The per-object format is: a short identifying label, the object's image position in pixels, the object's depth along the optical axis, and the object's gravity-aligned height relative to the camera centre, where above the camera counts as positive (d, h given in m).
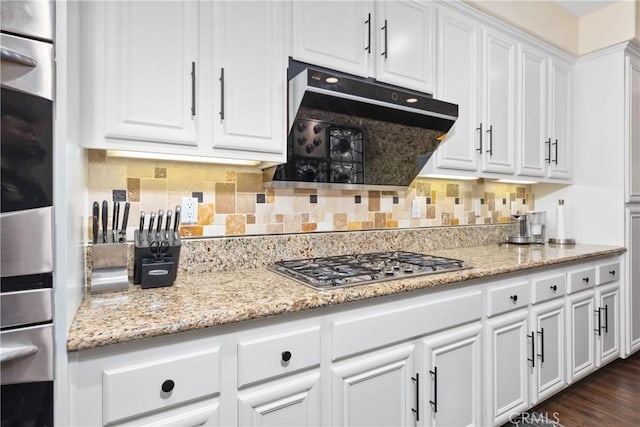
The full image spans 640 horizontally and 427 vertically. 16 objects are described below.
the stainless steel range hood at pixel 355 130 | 1.48 +0.40
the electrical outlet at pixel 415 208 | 2.28 +0.02
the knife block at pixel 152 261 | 1.24 -0.18
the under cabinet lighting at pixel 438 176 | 2.02 +0.21
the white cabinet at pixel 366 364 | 0.91 -0.52
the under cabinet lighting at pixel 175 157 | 1.30 +0.22
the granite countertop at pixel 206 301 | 0.88 -0.28
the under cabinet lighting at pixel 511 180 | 2.51 +0.24
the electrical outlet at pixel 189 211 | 1.53 +0.00
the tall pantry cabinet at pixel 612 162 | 2.57 +0.38
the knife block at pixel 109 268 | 1.17 -0.19
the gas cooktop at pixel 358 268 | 1.30 -0.25
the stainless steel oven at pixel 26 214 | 0.74 -0.01
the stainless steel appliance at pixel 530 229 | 2.64 -0.13
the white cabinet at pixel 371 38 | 1.53 +0.83
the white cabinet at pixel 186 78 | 1.14 +0.48
